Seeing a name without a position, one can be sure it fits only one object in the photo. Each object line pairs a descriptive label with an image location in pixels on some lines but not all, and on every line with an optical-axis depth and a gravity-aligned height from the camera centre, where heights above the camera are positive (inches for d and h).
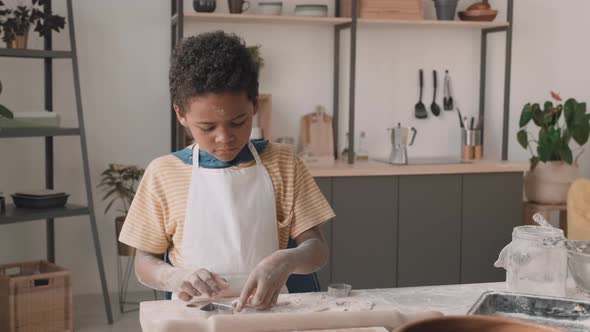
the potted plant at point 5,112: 135.3 +0.6
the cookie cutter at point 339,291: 61.4 -13.2
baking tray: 49.8 -11.7
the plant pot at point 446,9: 176.4 +25.4
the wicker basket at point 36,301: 138.3 -32.8
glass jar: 61.3 -10.8
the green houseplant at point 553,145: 174.2 -4.7
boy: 61.7 -6.8
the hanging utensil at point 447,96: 188.4 +6.3
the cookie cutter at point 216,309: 54.8 -13.2
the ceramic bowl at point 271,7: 166.2 +23.6
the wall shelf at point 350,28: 162.1 +20.6
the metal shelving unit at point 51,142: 140.8 -4.9
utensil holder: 184.1 -5.2
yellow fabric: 152.6 -16.7
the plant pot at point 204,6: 161.5 +23.0
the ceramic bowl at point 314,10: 167.5 +23.4
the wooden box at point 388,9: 170.7 +24.4
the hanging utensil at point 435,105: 187.0 +4.0
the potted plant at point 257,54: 166.5 +14.0
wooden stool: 176.1 -19.5
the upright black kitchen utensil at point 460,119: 189.0 +0.8
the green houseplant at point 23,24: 143.2 +16.8
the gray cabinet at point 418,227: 163.9 -22.4
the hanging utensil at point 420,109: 185.9 +3.0
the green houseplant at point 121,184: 156.2 -13.5
